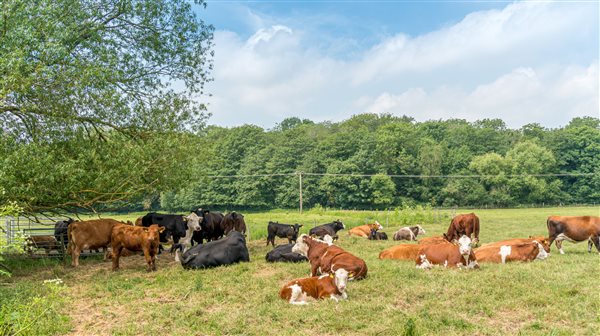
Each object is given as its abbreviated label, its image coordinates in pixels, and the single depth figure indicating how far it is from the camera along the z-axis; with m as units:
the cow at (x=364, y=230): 20.37
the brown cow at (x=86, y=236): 12.38
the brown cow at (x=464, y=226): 15.02
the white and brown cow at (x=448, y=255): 9.79
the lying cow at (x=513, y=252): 10.82
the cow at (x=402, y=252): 11.69
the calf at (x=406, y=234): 18.81
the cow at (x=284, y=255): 11.66
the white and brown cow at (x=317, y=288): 7.62
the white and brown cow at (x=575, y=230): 12.20
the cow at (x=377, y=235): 18.95
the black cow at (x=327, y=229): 17.45
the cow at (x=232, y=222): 17.28
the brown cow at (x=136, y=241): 11.38
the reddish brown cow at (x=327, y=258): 8.89
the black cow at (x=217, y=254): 11.23
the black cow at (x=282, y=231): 16.58
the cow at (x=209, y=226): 15.49
